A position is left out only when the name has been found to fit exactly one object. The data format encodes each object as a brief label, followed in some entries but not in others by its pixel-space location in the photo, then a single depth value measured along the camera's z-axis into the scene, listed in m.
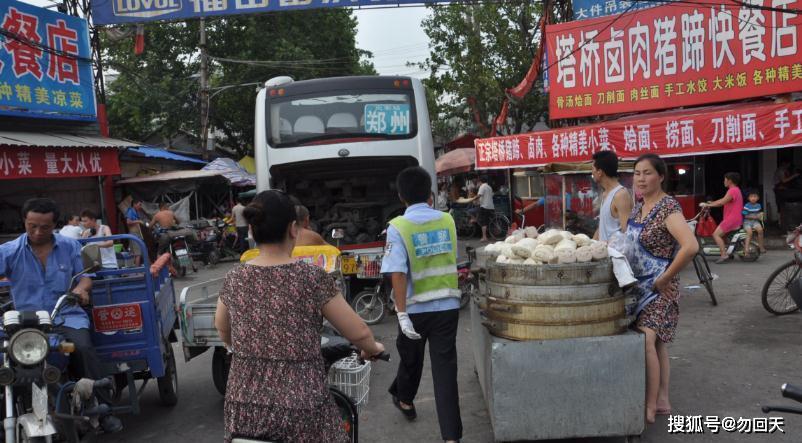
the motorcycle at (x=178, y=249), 14.35
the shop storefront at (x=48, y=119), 12.64
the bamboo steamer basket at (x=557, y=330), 3.72
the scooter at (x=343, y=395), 3.10
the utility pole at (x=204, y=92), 23.06
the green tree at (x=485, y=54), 23.67
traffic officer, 3.98
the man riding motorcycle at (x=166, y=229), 14.68
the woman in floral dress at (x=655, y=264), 3.98
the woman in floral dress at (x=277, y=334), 2.41
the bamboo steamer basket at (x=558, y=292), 3.68
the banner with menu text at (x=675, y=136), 11.47
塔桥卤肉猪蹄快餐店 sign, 12.40
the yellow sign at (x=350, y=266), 8.05
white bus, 9.10
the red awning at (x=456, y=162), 22.47
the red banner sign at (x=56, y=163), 12.02
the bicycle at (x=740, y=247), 11.36
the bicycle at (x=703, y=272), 7.98
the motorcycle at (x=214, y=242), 16.45
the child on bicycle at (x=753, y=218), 11.27
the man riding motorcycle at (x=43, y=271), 4.17
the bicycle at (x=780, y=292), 7.26
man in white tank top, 4.78
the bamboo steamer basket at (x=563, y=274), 3.68
